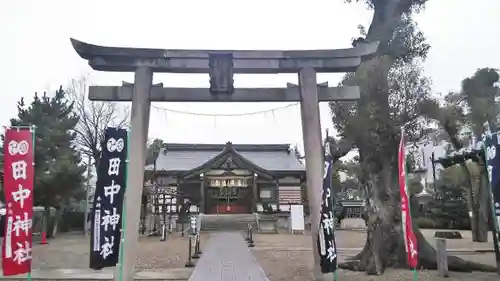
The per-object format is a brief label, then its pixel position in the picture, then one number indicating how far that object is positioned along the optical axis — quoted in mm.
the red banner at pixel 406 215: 6922
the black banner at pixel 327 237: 7094
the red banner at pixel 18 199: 6551
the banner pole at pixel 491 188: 7044
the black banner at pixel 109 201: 6430
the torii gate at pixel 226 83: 8062
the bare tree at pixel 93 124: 28078
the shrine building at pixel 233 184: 32156
